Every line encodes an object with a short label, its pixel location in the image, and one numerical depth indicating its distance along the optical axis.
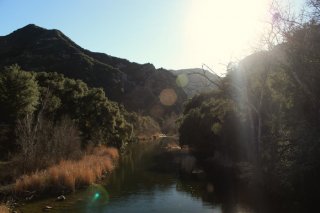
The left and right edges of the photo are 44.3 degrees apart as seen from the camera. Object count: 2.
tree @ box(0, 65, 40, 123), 41.44
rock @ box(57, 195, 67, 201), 27.09
